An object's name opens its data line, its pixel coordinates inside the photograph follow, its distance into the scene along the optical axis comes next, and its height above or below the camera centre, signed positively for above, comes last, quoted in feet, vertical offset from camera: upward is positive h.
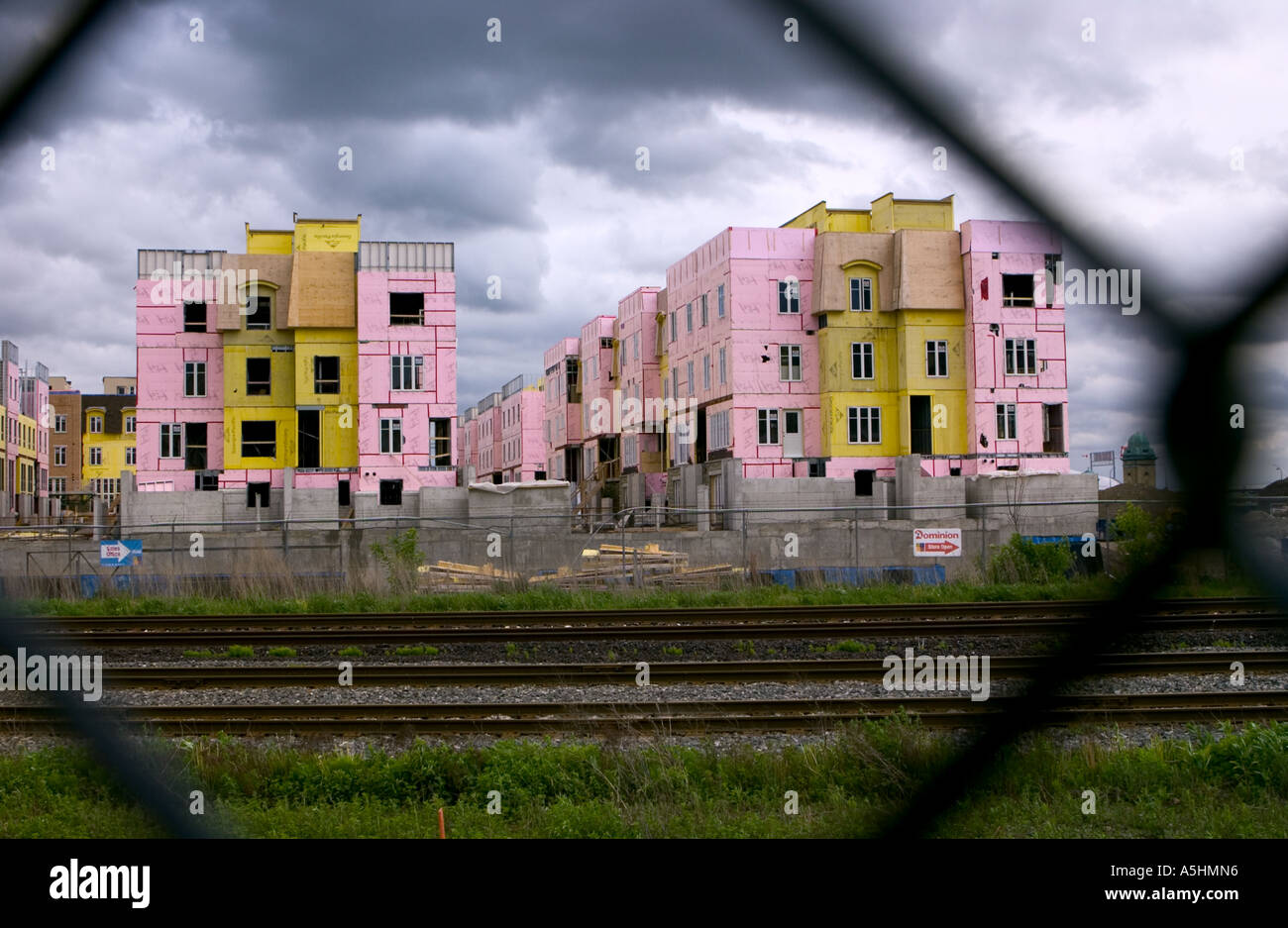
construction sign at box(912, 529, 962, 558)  92.63 -4.04
